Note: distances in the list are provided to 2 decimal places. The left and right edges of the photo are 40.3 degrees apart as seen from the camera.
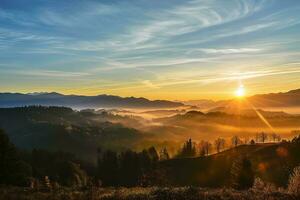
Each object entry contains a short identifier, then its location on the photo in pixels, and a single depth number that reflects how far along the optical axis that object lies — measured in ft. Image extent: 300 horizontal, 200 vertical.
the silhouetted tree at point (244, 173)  300.69
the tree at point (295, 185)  70.17
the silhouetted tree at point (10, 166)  180.96
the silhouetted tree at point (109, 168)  617.04
